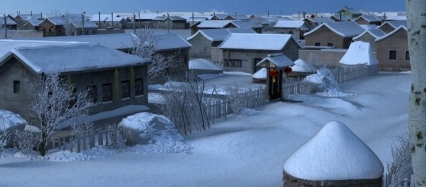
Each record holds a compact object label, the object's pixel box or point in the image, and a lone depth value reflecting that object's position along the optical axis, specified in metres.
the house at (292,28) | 78.06
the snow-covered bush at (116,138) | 18.98
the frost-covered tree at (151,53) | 36.51
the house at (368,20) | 88.78
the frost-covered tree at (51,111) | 18.47
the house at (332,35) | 55.81
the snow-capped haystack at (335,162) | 11.21
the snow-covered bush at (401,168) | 12.56
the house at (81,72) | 23.62
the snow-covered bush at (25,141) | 18.34
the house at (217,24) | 72.19
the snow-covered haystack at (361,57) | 43.84
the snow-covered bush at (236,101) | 26.31
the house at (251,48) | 44.41
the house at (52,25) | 78.50
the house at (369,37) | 53.40
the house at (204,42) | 53.12
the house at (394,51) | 47.15
